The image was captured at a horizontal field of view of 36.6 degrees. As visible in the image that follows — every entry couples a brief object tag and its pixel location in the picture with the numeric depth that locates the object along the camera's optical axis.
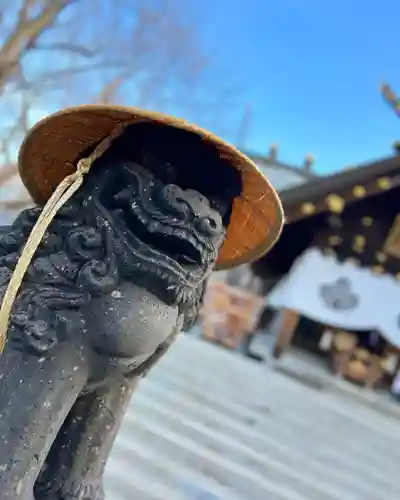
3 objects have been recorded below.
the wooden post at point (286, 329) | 5.15
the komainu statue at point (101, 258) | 0.96
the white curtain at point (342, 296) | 5.15
